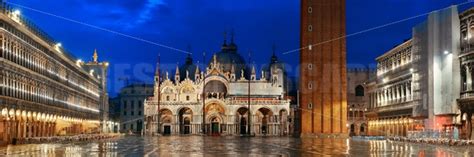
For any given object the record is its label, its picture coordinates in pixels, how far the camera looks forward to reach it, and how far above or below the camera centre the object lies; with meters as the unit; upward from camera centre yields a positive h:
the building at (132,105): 160.75 +1.96
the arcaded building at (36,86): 51.72 +2.75
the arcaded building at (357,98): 122.88 +2.71
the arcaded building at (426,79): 58.75 +3.35
